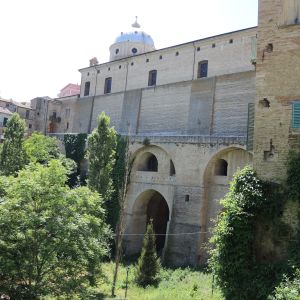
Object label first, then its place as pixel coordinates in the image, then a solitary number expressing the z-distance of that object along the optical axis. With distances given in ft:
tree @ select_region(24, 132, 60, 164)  113.90
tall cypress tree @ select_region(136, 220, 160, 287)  72.23
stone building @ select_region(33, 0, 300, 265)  84.79
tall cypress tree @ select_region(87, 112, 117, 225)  84.17
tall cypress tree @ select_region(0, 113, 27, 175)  100.17
